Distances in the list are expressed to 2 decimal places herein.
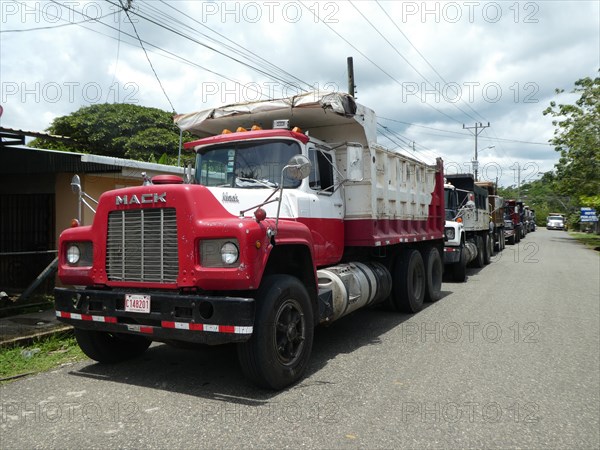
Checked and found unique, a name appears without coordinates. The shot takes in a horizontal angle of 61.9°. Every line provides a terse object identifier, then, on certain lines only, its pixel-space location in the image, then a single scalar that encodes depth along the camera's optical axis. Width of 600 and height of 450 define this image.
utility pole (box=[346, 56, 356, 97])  19.64
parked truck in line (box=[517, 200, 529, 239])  35.62
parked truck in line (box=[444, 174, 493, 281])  12.94
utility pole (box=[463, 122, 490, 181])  40.27
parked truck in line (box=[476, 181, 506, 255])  20.42
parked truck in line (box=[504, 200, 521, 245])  30.66
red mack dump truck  4.43
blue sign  50.00
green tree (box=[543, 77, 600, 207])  29.64
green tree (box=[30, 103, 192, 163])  26.11
